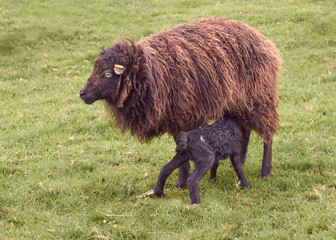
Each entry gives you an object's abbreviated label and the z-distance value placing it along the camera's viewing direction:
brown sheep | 10.26
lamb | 10.20
